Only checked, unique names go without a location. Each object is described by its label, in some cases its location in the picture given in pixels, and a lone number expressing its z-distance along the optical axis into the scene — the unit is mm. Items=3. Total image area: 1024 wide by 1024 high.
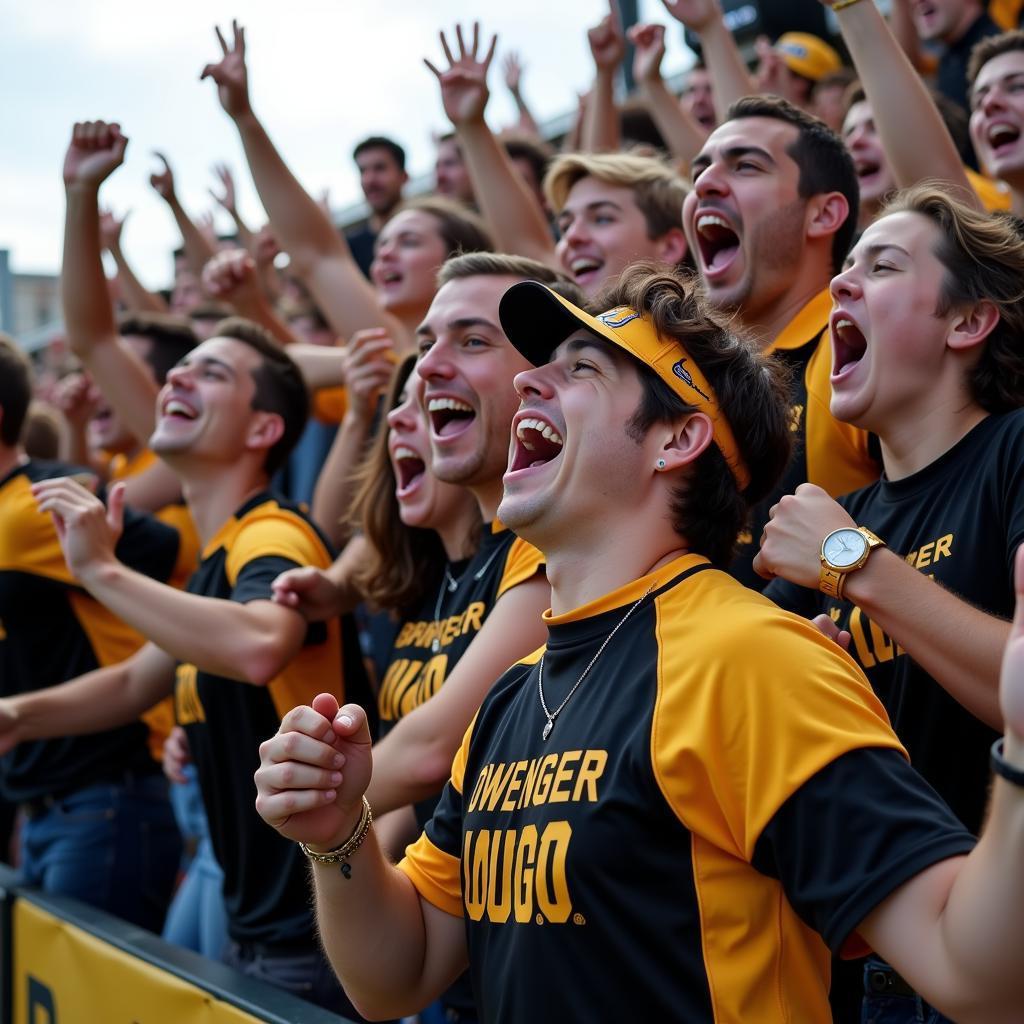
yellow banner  3025
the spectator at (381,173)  6824
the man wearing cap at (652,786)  1503
